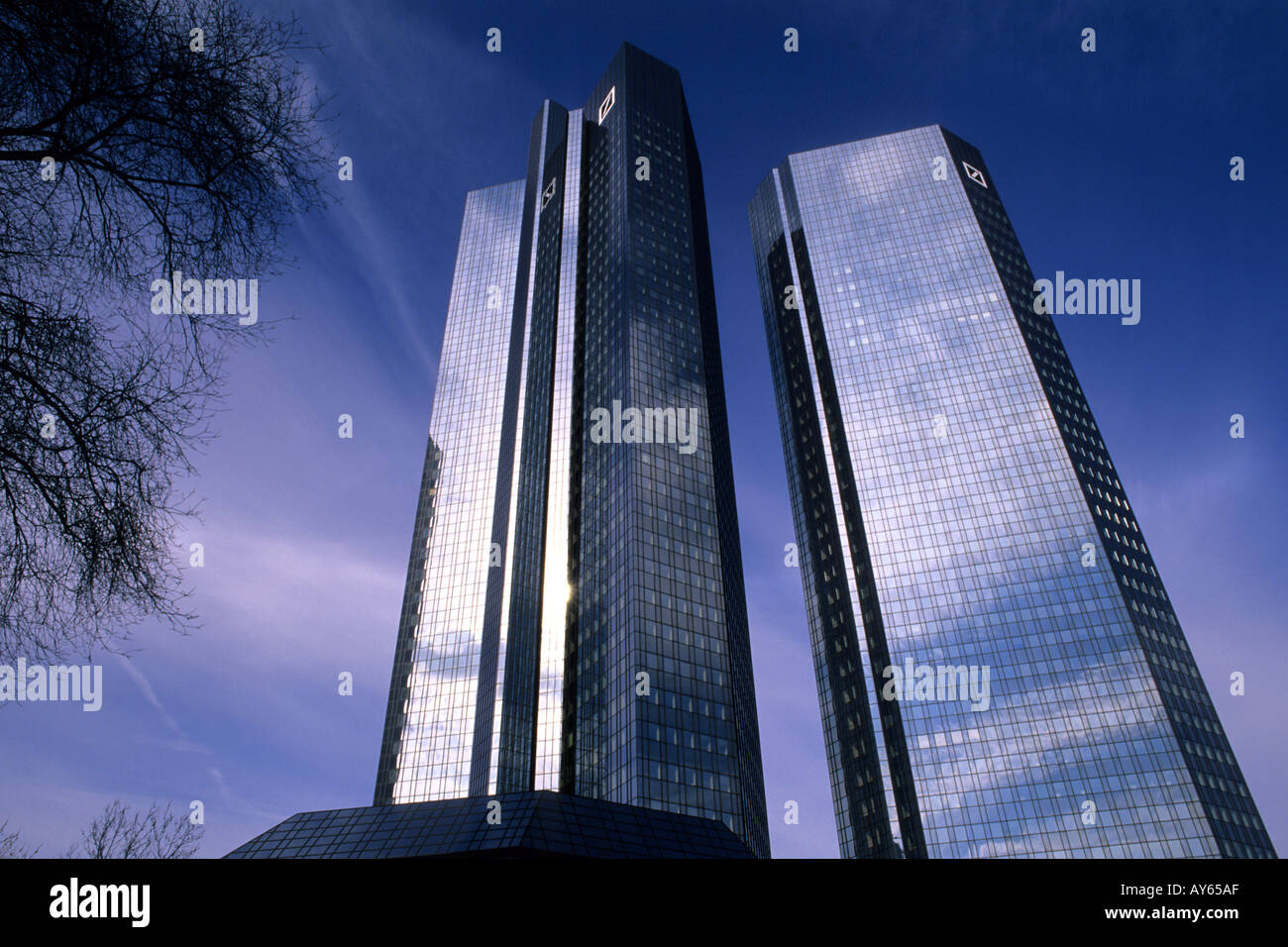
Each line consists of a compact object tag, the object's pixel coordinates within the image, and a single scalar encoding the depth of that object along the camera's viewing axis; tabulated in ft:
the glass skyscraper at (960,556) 346.33
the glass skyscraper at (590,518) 291.17
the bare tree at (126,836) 107.86
